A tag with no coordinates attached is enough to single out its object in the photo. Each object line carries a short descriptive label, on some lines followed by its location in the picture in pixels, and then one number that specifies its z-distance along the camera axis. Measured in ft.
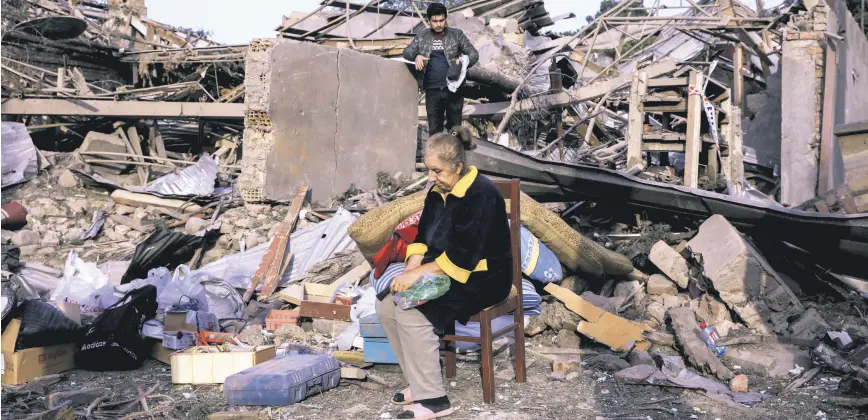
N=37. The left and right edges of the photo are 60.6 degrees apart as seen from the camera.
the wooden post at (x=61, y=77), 38.29
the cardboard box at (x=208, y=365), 15.15
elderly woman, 12.46
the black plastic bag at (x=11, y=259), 24.43
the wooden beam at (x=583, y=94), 34.04
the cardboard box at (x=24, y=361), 15.49
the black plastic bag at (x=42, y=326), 15.93
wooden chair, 13.37
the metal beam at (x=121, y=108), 35.27
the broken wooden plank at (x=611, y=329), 17.16
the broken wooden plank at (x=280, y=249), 22.53
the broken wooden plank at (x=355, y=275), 21.85
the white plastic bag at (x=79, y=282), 21.63
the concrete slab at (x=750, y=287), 18.43
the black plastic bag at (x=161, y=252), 23.61
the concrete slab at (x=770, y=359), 15.76
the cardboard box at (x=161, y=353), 17.17
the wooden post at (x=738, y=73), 39.50
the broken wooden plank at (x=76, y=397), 13.46
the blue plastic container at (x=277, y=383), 13.38
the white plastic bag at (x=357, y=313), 17.70
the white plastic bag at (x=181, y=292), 19.64
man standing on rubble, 26.17
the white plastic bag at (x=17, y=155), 30.71
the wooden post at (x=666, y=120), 32.37
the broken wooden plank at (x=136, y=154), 34.68
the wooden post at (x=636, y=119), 28.60
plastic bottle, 16.90
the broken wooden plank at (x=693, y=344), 15.55
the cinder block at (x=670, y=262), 20.04
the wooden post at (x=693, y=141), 27.14
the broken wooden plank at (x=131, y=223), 27.94
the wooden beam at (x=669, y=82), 30.25
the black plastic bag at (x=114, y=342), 16.55
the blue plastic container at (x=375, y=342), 15.43
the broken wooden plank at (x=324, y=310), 19.21
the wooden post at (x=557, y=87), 35.63
